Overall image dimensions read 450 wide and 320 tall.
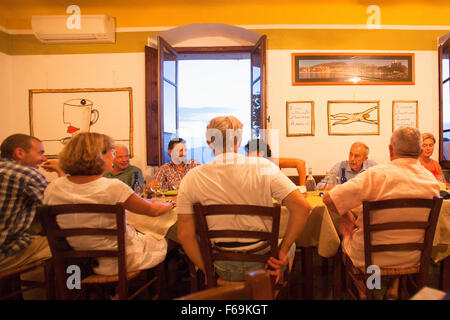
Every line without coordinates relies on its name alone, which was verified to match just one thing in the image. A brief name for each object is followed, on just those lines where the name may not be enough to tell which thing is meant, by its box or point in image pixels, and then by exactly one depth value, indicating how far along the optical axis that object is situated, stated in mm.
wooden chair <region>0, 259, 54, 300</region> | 1755
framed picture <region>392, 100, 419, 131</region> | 4137
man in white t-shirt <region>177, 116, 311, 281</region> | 1412
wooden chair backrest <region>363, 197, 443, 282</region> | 1444
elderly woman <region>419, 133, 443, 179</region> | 3584
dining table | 1881
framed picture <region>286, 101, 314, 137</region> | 4145
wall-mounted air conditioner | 3887
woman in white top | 1501
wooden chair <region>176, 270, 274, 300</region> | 650
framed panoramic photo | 4094
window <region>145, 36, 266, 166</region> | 3902
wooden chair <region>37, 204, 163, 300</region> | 1398
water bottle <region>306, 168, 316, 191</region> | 2439
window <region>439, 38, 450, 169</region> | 3967
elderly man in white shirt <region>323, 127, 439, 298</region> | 1555
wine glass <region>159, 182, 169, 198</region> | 2332
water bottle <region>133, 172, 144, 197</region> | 2402
